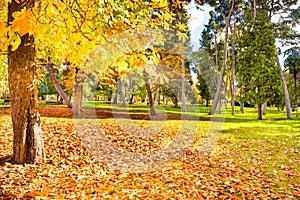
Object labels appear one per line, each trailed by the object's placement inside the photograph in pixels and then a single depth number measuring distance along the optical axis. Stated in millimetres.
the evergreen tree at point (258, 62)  18375
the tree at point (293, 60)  21406
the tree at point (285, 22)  21062
